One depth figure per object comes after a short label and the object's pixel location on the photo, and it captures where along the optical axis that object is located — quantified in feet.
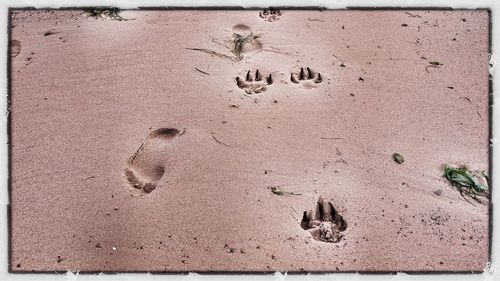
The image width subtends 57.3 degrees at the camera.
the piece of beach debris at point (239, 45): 11.39
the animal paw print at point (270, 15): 11.57
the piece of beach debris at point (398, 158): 10.66
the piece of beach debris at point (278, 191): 10.40
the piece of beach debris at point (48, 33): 11.60
